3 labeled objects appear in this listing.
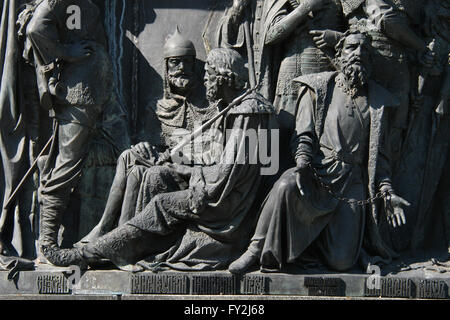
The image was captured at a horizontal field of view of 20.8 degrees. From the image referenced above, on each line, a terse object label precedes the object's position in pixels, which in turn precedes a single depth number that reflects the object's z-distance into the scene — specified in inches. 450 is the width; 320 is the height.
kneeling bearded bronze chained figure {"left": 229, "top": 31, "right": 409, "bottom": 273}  477.4
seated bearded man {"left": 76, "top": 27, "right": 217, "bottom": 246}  489.9
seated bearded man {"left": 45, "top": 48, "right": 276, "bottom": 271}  479.5
